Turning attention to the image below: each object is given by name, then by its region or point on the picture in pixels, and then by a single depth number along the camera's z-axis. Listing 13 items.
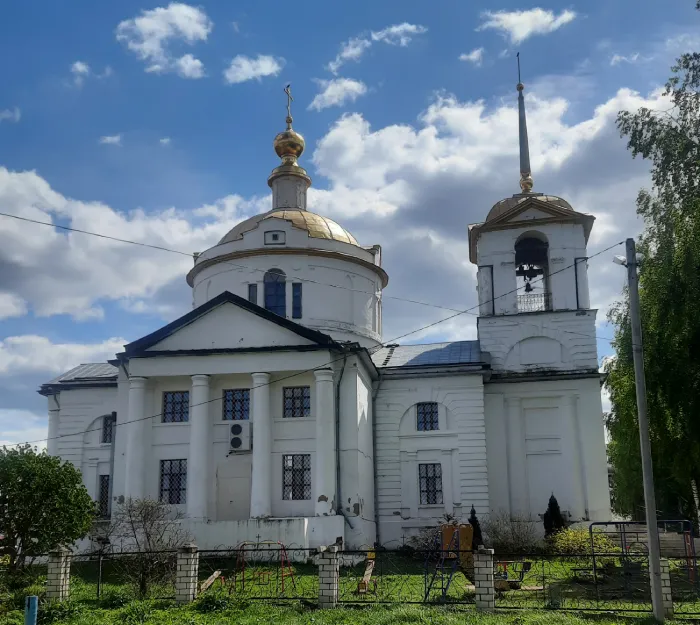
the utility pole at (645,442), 13.51
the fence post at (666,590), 13.82
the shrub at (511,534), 24.95
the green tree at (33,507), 17.39
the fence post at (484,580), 14.55
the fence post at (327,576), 15.33
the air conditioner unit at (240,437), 25.00
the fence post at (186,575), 15.72
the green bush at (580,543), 22.02
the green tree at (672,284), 18.08
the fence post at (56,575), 16.16
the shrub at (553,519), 26.06
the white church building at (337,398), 24.58
